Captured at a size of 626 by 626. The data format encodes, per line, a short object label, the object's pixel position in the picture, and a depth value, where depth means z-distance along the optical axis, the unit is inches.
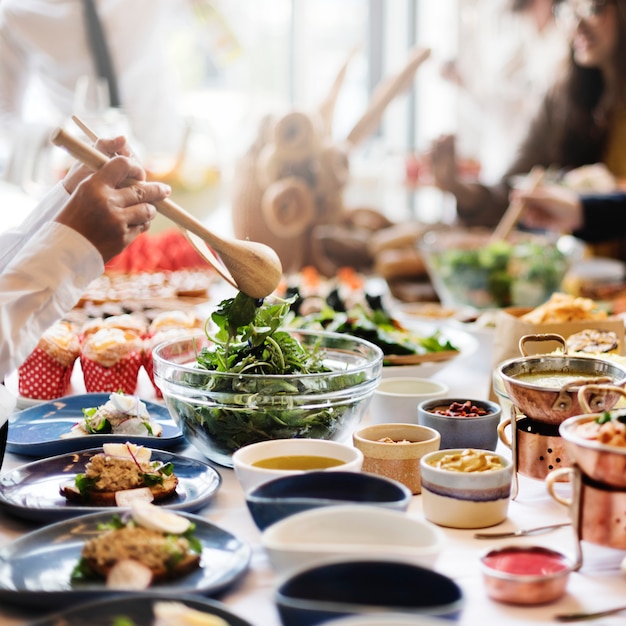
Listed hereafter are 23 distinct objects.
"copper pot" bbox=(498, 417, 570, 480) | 48.3
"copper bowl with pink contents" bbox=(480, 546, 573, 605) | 36.7
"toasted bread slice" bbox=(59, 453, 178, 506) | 45.3
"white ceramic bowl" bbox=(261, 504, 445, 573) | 35.4
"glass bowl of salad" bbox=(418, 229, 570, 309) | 103.3
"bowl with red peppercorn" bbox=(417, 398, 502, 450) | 53.6
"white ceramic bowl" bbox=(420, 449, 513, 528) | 44.2
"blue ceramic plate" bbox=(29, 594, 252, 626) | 32.0
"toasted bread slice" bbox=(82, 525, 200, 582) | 36.6
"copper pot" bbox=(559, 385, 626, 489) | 37.7
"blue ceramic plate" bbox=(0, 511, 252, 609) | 35.2
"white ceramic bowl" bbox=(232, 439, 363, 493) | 44.2
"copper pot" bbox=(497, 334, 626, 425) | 45.6
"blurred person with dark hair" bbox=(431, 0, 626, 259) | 147.0
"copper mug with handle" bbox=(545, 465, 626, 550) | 38.7
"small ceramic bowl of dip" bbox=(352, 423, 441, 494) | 49.3
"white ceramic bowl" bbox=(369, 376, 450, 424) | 61.5
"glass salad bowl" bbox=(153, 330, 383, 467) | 51.5
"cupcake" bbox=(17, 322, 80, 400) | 68.8
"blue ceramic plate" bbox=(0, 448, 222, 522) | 43.5
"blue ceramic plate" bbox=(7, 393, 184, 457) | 53.7
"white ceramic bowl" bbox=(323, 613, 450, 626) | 29.8
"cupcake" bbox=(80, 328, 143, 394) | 67.6
